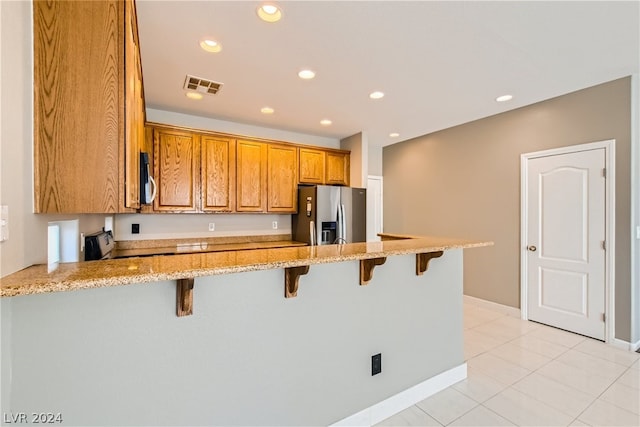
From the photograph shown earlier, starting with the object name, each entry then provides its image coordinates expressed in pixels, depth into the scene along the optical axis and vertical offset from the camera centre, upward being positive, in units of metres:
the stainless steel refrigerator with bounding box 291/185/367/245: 4.15 -0.01
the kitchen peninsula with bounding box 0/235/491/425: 1.04 -0.59
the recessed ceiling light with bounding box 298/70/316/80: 2.70 +1.32
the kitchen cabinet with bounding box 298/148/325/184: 4.43 +0.75
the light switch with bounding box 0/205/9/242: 0.90 -0.03
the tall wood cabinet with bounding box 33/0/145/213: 1.16 +0.45
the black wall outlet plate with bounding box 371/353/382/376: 1.86 -0.96
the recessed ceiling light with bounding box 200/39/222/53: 2.22 +1.32
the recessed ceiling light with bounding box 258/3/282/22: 1.86 +1.33
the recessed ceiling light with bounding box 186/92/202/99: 3.18 +1.33
